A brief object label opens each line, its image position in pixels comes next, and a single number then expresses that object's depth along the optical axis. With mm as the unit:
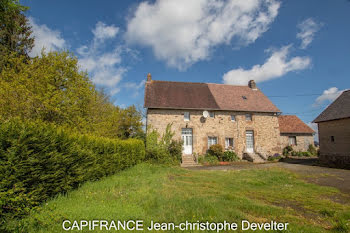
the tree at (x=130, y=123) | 19425
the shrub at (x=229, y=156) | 16844
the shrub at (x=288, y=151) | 20256
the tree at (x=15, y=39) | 14086
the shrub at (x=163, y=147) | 14555
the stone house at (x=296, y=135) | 21016
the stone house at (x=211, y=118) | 17031
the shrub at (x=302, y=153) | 20175
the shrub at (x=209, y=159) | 16094
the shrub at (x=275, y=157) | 17859
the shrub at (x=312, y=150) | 21141
